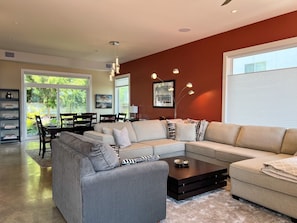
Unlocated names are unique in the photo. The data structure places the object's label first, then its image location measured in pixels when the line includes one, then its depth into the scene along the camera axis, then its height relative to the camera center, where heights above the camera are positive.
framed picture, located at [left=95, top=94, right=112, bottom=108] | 9.01 +0.28
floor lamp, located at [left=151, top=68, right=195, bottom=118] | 5.81 +0.32
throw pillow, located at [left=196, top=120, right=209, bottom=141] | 4.84 -0.50
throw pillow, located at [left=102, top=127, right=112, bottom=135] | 4.40 -0.46
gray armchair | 1.91 -0.76
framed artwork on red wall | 6.50 +0.39
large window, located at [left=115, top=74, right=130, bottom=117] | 8.71 +0.54
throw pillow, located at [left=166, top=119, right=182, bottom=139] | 5.00 -0.50
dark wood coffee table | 2.86 -0.97
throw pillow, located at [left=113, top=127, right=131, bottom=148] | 4.18 -0.58
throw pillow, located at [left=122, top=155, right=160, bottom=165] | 2.22 -0.54
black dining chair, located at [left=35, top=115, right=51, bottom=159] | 5.29 -0.65
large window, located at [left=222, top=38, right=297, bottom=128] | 4.07 +0.43
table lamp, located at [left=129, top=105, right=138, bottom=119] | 7.66 -0.14
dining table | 5.04 -0.51
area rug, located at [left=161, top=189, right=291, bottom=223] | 2.45 -1.22
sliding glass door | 7.66 +0.43
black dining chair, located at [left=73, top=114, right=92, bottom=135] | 5.46 -0.42
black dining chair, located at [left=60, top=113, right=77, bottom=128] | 5.54 -0.46
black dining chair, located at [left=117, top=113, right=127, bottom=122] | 7.43 -0.40
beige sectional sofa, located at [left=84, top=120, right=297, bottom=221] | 2.60 -0.74
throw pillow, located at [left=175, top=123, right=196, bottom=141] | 4.75 -0.54
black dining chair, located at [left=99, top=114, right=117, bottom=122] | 6.58 -0.34
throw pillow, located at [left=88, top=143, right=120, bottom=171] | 1.97 -0.45
